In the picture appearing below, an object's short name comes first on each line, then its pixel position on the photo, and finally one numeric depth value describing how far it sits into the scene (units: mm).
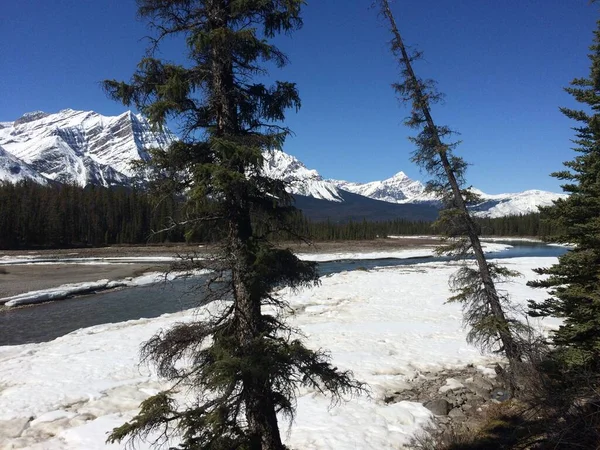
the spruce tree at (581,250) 9023
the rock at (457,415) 9328
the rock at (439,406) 9582
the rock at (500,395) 10312
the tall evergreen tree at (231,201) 4914
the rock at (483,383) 11031
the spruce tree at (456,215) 10148
